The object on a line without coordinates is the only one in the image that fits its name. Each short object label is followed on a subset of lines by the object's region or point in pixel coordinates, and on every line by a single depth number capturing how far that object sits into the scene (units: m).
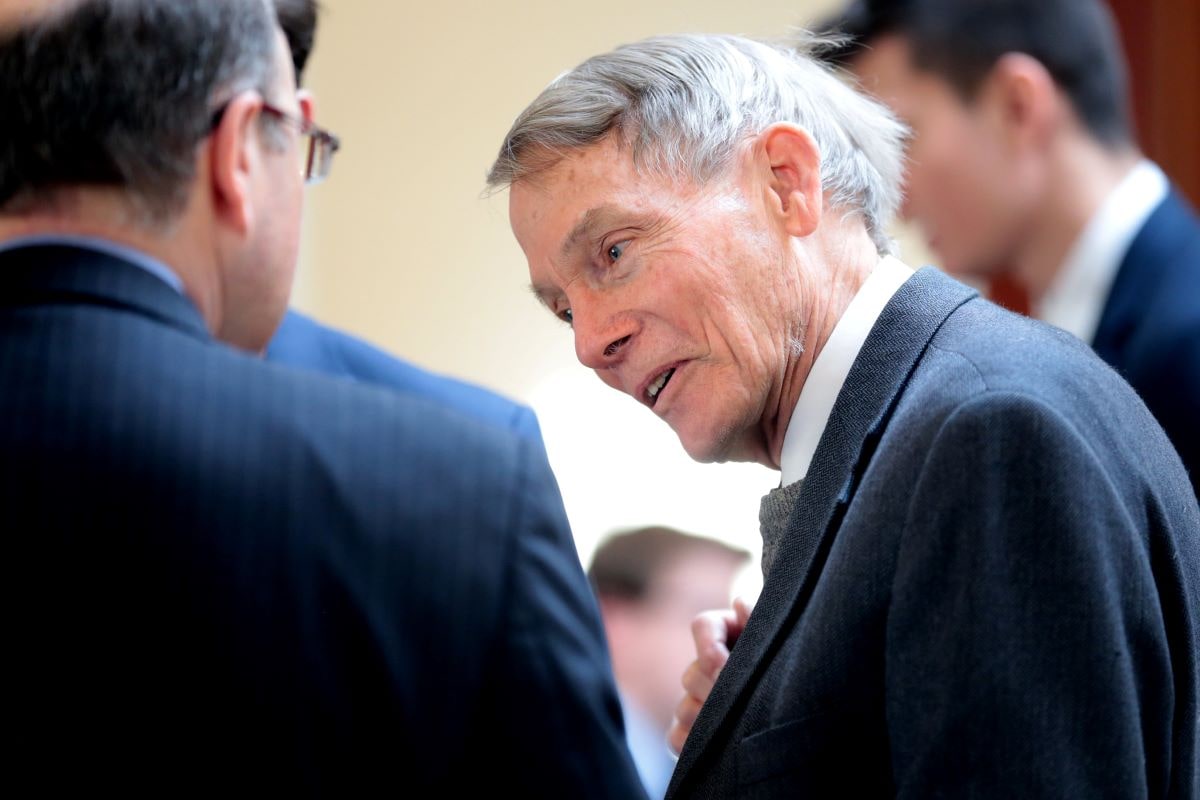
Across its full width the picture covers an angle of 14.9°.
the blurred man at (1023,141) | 2.98
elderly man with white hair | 2.26
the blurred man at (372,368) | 2.58
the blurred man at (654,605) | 3.37
